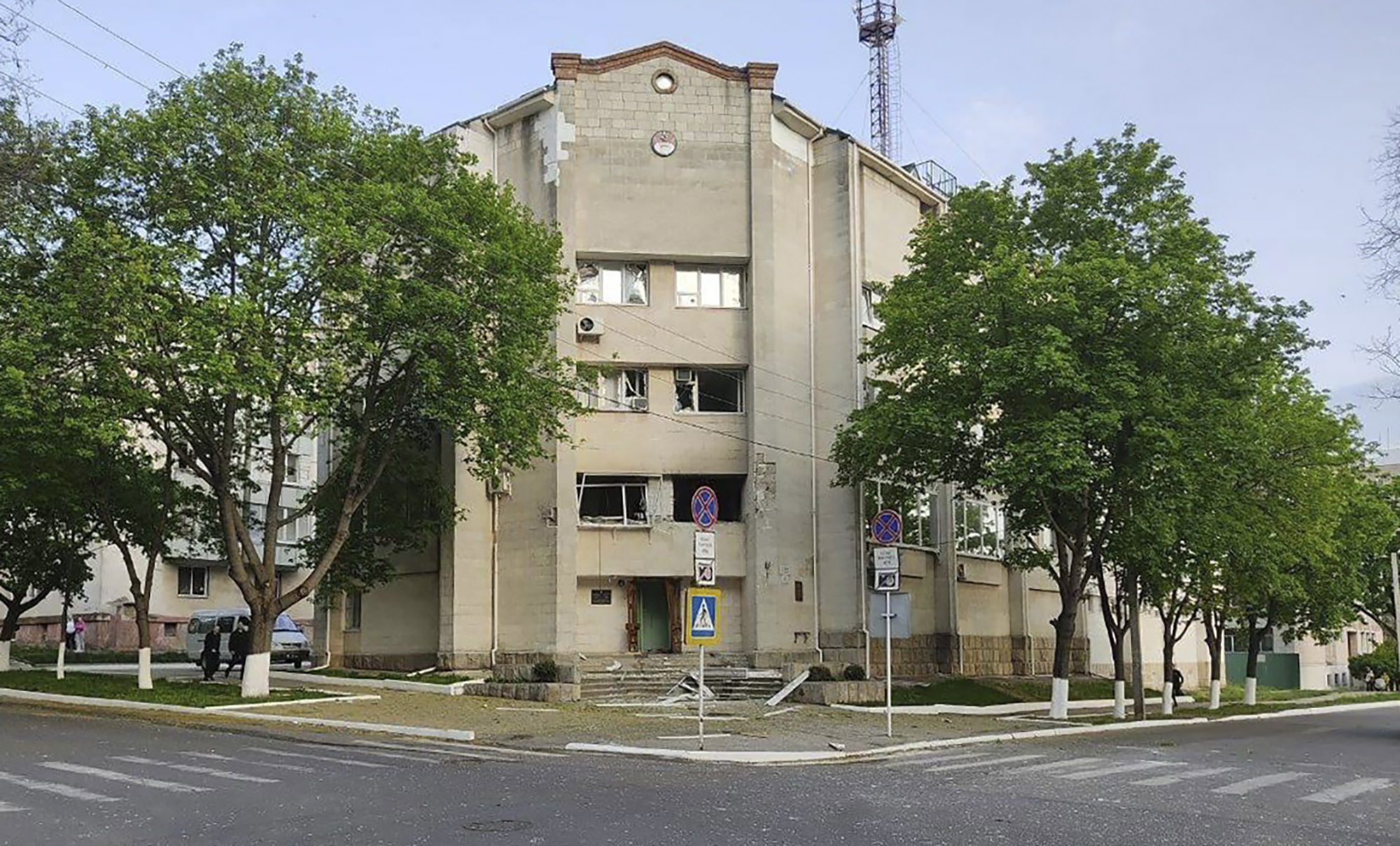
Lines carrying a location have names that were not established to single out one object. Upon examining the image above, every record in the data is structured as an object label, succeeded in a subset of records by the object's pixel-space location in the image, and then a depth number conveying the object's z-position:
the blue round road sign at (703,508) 19.77
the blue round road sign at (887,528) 22.17
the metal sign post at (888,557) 21.23
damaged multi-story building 33.19
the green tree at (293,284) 22.78
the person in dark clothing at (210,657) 32.75
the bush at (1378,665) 61.88
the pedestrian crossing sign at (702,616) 18.91
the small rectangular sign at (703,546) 19.41
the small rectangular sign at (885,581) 21.30
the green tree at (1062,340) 25.48
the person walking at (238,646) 36.44
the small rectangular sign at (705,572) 19.16
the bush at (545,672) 30.14
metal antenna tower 49.06
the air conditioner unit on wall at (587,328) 33.38
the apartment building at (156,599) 55.62
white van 38.97
